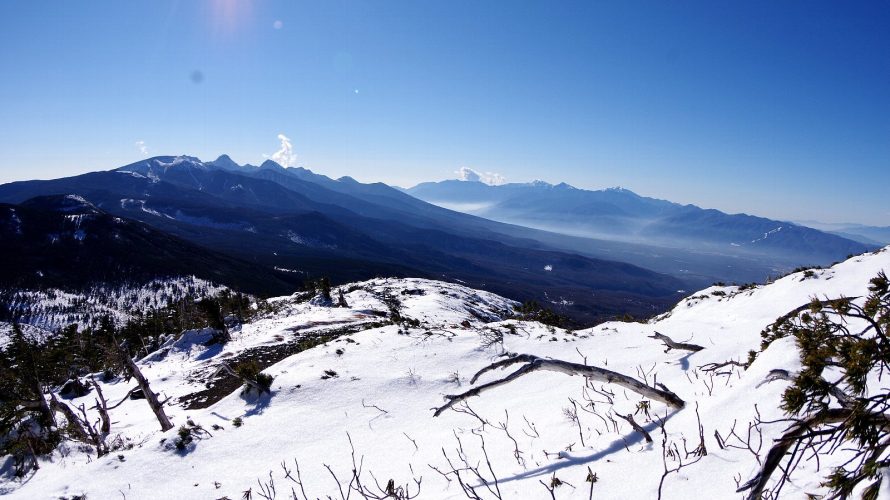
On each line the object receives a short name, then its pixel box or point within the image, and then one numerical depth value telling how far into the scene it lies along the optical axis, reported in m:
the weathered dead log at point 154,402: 11.39
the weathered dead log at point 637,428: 4.80
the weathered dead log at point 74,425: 11.49
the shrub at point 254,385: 11.67
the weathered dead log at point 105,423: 12.36
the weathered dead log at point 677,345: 9.80
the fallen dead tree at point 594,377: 5.59
